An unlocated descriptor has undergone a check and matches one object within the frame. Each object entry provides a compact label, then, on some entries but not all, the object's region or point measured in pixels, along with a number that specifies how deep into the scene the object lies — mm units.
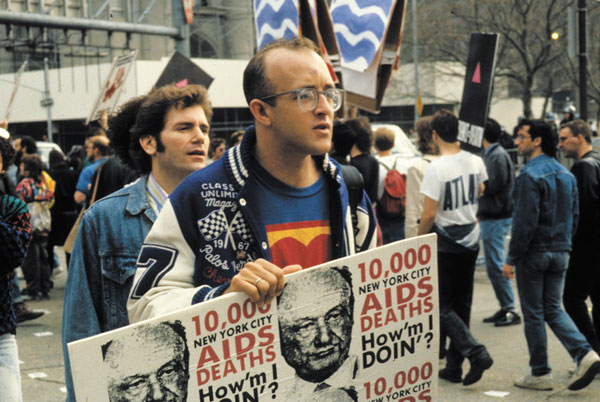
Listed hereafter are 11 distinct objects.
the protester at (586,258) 6461
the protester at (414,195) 6797
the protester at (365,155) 7308
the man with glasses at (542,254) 6016
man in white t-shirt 6348
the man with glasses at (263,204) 2277
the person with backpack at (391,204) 7617
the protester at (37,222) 10430
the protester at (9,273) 3355
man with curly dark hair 3049
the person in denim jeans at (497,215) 8266
